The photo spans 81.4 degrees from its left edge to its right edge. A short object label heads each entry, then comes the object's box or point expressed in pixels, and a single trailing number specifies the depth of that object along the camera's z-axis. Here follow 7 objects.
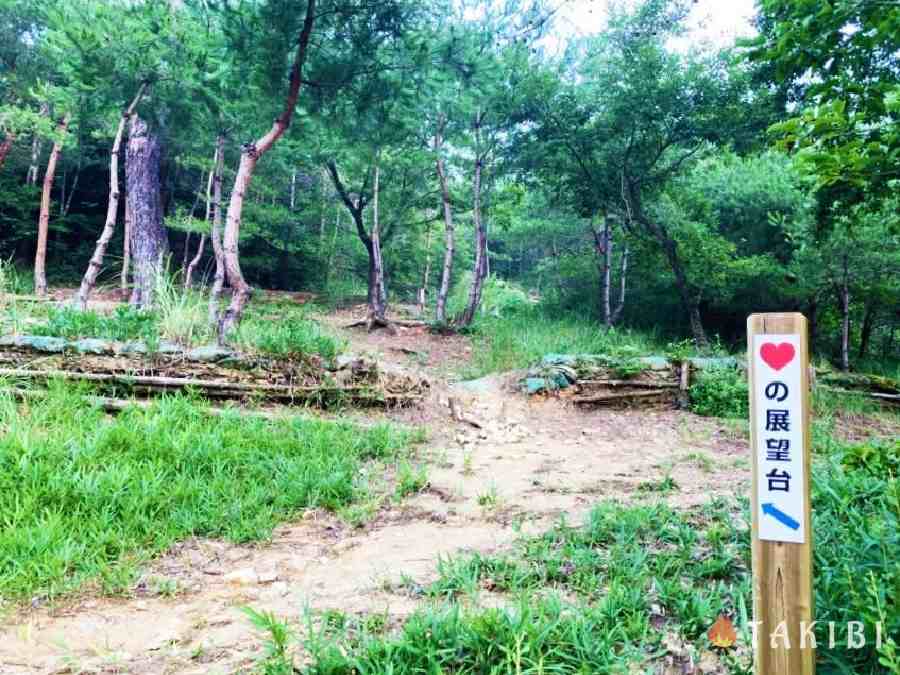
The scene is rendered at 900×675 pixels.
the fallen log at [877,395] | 7.36
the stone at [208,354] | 4.74
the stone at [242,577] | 2.36
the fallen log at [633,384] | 6.16
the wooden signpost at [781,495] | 1.21
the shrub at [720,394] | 6.01
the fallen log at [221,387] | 4.26
